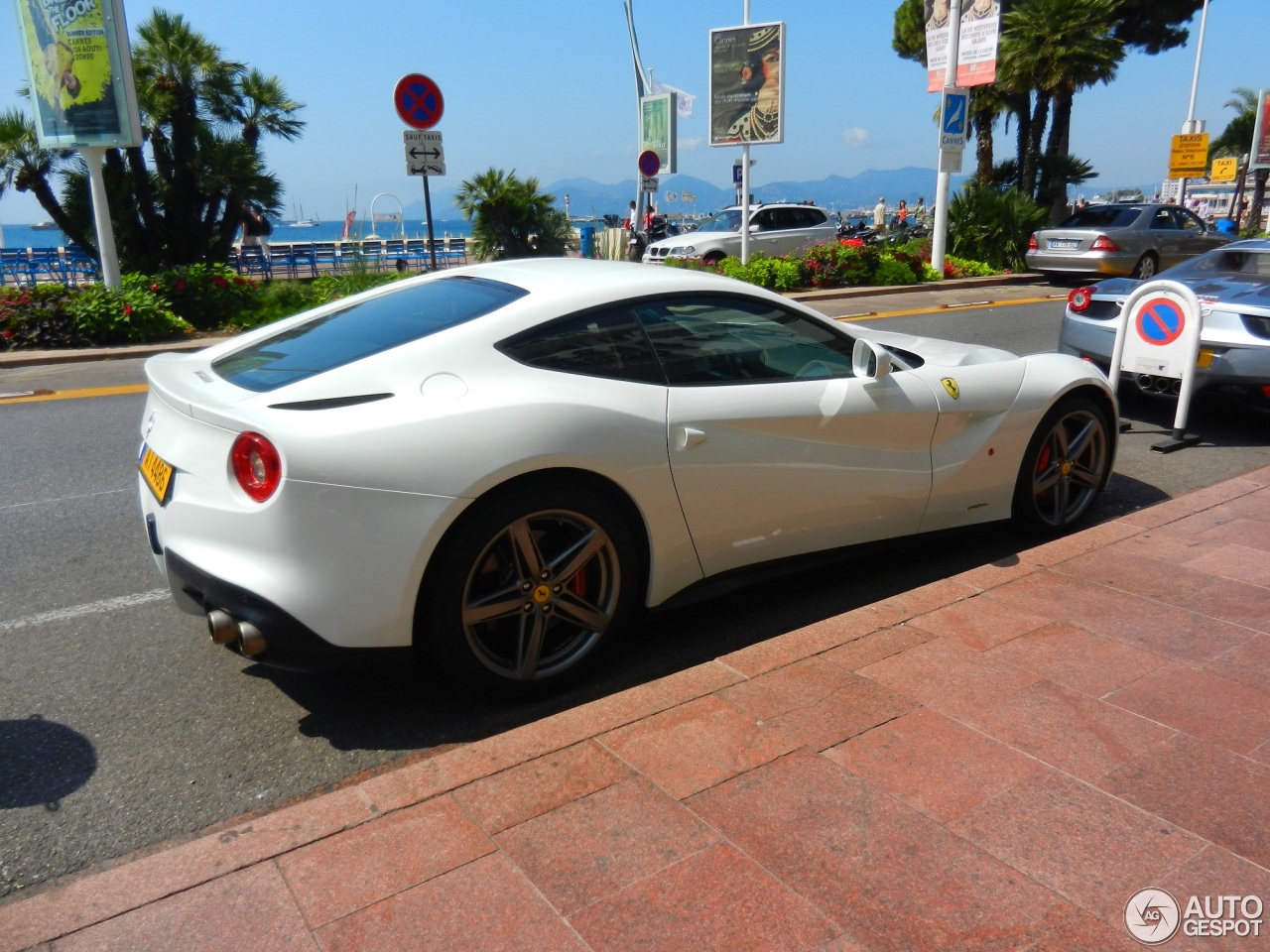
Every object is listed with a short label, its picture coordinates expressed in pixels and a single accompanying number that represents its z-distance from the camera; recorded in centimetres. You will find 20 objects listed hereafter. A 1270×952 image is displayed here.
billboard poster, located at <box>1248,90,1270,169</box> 3284
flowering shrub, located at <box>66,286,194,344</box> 1230
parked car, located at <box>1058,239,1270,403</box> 684
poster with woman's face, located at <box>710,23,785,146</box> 1928
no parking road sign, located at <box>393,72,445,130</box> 1106
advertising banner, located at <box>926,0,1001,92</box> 1947
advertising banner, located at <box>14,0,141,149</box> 1308
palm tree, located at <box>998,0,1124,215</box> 2361
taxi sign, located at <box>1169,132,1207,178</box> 3164
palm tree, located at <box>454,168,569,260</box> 2028
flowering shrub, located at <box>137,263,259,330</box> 1356
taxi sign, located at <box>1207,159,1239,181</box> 3731
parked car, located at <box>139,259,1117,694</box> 299
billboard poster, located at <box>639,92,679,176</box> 2552
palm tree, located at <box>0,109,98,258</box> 1778
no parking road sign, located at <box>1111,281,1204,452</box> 656
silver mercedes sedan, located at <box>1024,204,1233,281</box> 1888
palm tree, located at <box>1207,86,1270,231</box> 6219
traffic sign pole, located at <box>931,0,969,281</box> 1984
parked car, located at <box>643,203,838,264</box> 2089
